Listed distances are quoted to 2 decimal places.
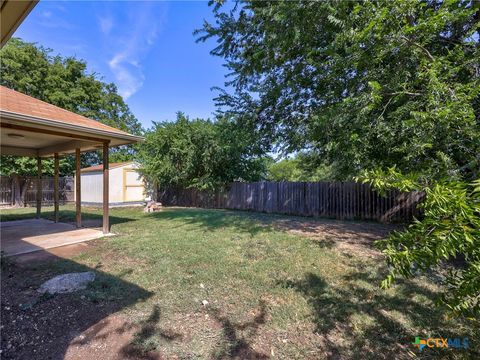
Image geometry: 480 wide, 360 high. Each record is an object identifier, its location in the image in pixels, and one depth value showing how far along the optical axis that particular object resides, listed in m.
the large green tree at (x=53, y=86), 15.71
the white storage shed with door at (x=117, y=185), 13.50
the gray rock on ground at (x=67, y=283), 3.17
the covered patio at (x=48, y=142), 4.88
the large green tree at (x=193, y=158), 12.64
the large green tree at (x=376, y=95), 1.22
